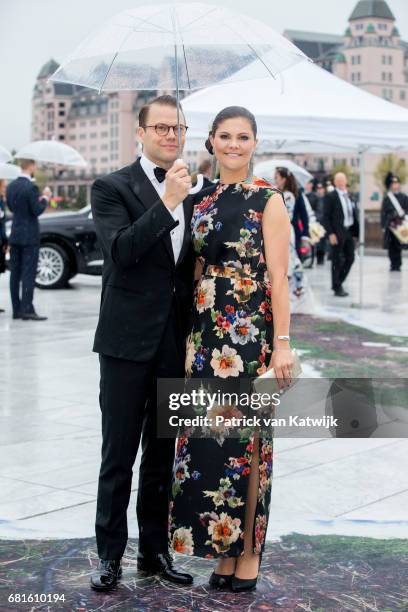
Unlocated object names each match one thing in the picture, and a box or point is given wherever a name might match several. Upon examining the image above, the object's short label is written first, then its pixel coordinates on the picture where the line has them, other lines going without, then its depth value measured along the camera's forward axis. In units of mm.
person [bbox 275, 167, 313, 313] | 12836
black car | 17359
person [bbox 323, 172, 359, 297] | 16000
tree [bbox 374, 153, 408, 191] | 105938
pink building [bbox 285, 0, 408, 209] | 134750
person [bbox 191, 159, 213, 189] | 12737
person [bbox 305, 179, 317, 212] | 24375
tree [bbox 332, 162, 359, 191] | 108875
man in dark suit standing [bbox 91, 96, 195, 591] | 3834
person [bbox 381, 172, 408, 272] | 21359
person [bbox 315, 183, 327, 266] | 24656
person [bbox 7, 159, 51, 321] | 12594
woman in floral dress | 3822
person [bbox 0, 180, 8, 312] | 13570
